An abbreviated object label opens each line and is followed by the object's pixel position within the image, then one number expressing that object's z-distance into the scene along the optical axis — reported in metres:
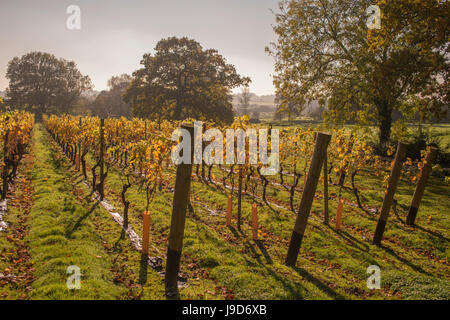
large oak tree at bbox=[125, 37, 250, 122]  29.22
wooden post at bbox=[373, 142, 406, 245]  7.44
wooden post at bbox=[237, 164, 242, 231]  8.94
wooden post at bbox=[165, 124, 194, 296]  4.85
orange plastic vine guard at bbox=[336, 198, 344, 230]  9.38
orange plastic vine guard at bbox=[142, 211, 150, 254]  6.59
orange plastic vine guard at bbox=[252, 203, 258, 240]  8.09
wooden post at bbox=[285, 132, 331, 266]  5.75
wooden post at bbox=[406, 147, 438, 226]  9.39
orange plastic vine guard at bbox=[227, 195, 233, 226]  9.13
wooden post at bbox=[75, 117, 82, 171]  16.27
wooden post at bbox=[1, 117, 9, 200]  9.61
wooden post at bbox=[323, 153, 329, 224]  9.75
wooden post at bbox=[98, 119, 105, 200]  10.87
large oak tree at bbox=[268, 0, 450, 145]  11.29
